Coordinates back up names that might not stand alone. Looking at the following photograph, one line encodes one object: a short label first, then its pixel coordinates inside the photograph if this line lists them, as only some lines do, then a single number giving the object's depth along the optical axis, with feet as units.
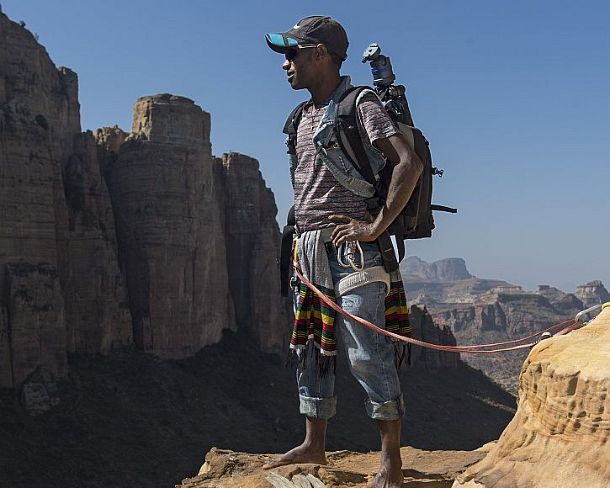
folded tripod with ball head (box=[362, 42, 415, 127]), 16.75
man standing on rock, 16.28
